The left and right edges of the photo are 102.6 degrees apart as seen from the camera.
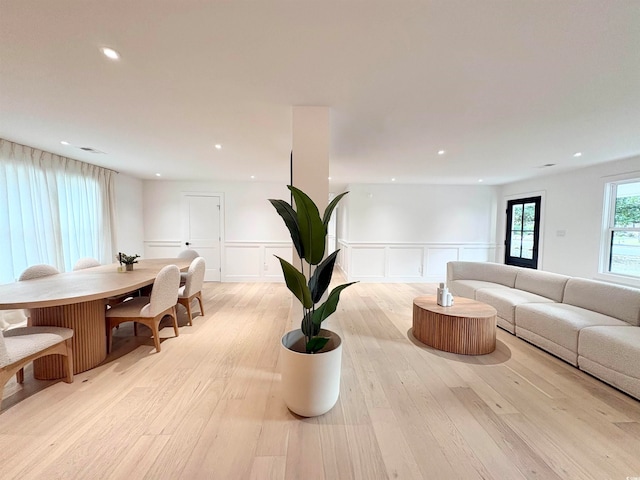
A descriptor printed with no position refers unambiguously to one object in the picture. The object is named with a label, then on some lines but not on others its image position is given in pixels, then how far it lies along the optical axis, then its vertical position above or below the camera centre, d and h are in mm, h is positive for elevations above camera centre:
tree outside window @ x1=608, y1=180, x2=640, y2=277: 3568 -49
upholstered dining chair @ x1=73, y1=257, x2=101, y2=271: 3398 -512
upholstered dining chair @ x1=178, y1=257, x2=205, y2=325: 3242 -762
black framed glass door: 5211 -120
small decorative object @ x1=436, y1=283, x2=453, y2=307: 2934 -823
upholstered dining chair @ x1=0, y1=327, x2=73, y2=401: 1654 -856
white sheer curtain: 3193 +238
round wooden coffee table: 2598 -1061
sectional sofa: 2045 -917
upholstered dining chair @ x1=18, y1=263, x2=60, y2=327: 2641 -492
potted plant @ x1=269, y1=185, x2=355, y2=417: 1626 -697
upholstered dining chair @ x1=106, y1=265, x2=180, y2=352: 2527 -835
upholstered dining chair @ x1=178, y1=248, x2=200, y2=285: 4522 -511
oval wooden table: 1963 -695
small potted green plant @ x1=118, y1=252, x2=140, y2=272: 3180 -435
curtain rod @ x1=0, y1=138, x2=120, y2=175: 3159 +1056
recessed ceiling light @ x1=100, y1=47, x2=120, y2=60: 1492 +1030
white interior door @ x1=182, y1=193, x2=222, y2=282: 5844 +6
